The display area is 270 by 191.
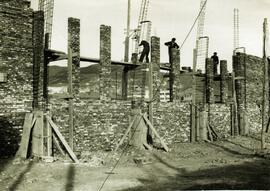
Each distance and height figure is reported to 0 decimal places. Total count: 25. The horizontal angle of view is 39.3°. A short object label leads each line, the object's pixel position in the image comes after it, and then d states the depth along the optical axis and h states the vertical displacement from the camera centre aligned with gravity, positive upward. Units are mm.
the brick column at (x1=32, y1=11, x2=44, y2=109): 12562 +1471
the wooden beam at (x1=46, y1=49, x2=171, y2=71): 13412 +1529
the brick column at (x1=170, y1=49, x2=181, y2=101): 17391 +1112
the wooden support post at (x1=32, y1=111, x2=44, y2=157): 11820 -1199
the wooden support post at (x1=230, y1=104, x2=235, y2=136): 20844 -858
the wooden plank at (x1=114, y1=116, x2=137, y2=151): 14039 -1364
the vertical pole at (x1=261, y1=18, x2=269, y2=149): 16009 +2190
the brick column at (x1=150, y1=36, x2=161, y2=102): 16578 +1627
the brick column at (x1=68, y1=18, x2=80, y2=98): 13622 +1839
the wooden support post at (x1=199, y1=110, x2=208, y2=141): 18250 -1222
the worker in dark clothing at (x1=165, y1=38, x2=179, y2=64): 17719 +2601
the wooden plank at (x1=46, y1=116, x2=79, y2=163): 12078 -1287
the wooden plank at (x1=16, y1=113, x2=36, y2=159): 11789 -1143
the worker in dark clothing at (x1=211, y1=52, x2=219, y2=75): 21922 +2368
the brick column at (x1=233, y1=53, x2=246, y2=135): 21516 +789
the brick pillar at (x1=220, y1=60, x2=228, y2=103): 20688 +1096
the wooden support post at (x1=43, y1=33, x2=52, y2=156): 12219 +141
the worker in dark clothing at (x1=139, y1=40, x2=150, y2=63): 16891 +2195
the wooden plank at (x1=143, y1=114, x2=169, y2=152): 14797 -988
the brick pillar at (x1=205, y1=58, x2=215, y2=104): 19609 +1039
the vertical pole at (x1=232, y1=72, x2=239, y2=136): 20953 -748
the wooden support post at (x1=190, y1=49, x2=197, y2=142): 18078 -949
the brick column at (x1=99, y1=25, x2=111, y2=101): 14430 +1406
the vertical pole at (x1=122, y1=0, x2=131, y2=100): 16078 +707
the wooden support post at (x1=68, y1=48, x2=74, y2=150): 13359 -311
